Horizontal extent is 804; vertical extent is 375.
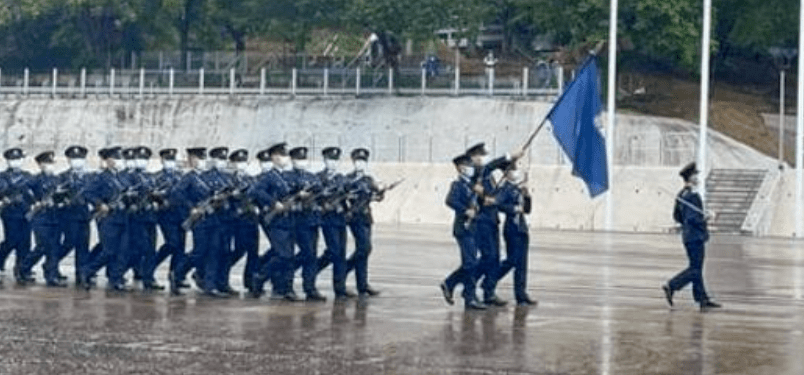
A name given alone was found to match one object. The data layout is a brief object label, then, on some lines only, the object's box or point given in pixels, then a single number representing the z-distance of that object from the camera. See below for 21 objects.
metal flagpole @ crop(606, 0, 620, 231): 37.47
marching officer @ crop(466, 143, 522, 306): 17.77
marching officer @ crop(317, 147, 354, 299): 18.53
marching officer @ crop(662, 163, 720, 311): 18.05
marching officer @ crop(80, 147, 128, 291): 20.09
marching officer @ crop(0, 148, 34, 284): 21.06
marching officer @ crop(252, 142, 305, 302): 18.53
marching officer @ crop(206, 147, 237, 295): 19.32
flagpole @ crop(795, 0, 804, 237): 37.16
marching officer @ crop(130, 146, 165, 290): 19.94
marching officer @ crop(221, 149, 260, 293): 19.14
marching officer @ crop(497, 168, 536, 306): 17.84
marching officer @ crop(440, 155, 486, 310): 17.66
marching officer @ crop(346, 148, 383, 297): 18.72
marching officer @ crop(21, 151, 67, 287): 20.56
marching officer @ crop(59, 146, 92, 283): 20.55
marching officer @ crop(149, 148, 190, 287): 19.81
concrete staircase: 40.03
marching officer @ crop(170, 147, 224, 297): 19.34
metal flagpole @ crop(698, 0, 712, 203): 36.09
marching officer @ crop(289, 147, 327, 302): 18.47
